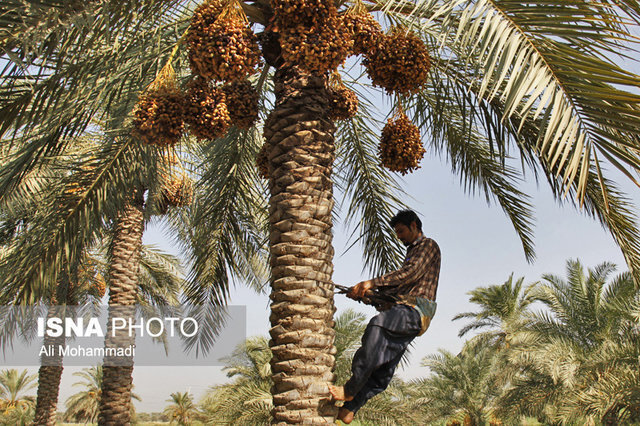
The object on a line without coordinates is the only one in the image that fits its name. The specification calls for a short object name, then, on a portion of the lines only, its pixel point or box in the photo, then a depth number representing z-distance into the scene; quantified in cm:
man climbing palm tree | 386
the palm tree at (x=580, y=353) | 1352
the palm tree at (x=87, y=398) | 3622
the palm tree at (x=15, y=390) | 3588
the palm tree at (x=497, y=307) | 2578
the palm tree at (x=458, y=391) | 2222
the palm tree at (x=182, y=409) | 3909
